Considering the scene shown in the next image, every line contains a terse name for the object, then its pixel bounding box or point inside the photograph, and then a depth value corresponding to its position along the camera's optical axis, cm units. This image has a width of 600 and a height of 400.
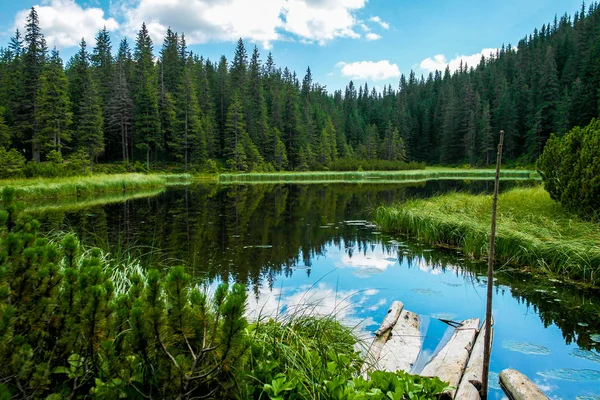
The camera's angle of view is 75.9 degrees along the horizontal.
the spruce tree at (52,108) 4112
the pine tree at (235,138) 5446
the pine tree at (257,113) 6178
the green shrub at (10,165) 2668
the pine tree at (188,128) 5375
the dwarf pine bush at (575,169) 908
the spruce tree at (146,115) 5131
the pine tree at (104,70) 5497
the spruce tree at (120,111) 5094
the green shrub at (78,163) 3039
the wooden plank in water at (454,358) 371
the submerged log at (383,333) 412
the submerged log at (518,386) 349
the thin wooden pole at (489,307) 301
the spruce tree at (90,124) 4531
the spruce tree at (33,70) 4275
